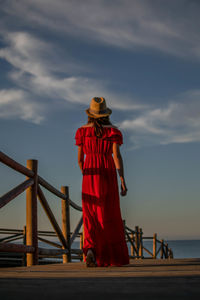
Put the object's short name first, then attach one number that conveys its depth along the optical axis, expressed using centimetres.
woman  438
